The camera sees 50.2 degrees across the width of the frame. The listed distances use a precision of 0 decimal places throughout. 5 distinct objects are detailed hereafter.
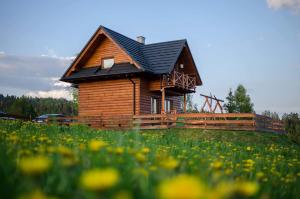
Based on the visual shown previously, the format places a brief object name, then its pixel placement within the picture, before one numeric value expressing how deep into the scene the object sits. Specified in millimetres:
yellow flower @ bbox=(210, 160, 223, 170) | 2396
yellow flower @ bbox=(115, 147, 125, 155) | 2444
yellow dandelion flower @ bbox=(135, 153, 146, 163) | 2321
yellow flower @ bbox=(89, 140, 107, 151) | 2225
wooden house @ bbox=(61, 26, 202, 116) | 20178
